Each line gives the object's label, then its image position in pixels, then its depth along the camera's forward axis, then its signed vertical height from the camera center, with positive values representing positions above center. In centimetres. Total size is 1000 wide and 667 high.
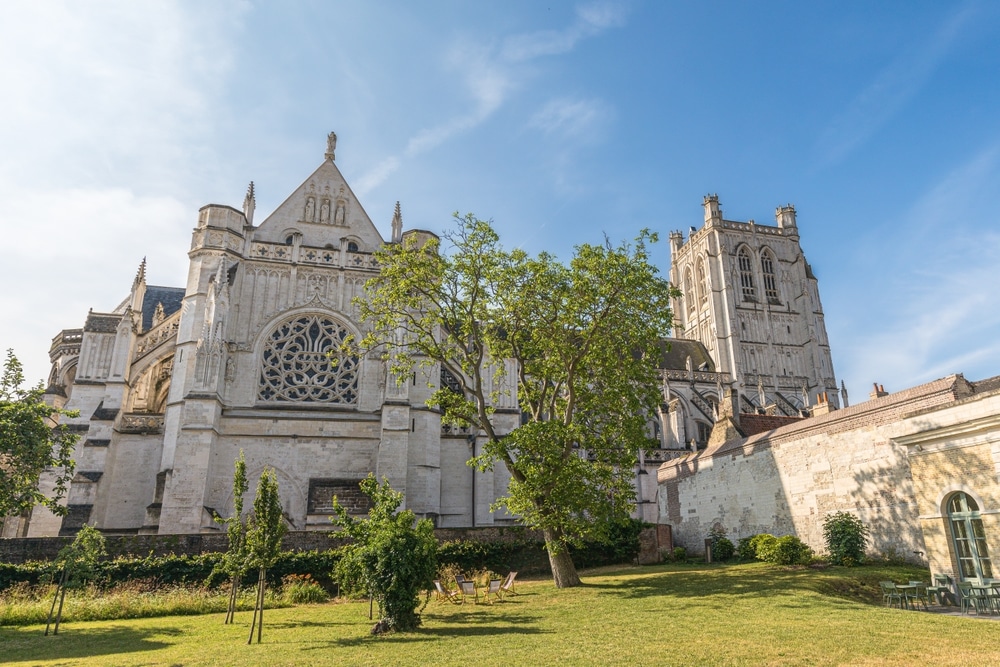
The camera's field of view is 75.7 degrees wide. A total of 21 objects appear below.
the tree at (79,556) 1251 -12
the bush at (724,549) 1947 -21
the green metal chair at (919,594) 1161 -97
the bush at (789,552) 1620 -26
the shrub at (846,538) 1544 +5
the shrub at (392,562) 1058 -26
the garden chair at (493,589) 1435 -94
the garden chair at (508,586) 1461 -92
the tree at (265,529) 1123 +31
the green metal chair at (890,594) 1174 -95
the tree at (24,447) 1291 +202
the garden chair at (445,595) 1376 -103
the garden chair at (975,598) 1118 -100
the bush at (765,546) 1652 -12
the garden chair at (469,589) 1409 -91
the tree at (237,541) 1216 +13
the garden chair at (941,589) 1184 -88
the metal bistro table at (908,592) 1162 -95
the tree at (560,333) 1580 +529
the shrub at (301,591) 1566 -102
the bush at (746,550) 1852 -23
